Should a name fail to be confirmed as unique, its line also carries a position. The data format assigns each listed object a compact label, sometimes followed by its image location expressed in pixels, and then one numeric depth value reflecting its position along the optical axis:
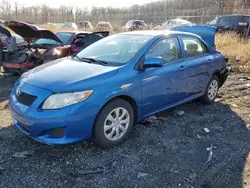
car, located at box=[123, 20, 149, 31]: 15.37
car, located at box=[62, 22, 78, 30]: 20.95
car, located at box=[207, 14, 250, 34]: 11.68
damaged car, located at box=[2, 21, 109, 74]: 5.11
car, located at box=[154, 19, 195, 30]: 16.36
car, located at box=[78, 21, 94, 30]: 19.99
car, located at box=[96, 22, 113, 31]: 15.87
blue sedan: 2.40
